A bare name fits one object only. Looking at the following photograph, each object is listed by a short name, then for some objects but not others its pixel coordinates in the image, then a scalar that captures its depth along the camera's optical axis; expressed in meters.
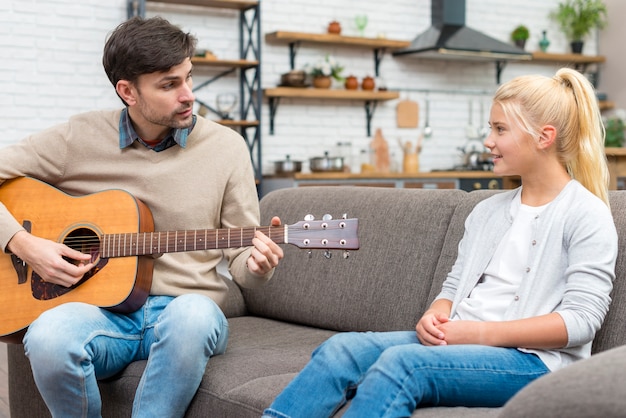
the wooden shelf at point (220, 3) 5.99
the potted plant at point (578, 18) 7.54
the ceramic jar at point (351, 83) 6.66
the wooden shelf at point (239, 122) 6.01
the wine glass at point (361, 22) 6.73
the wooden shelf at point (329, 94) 6.32
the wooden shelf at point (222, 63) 5.92
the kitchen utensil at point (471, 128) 7.13
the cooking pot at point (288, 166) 6.10
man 1.98
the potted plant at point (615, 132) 6.34
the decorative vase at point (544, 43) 7.47
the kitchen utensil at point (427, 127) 7.16
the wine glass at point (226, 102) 6.17
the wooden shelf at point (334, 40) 6.34
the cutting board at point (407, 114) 7.07
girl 1.61
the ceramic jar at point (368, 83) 6.71
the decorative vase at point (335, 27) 6.60
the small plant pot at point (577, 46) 7.63
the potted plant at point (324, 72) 6.49
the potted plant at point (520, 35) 7.31
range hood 6.62
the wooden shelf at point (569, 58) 7.36
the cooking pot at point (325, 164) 6.08
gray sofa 1.91
